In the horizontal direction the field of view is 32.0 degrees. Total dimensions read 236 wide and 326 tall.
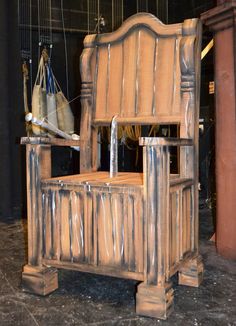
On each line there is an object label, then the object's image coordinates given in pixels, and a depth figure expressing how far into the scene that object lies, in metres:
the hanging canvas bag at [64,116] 3.70
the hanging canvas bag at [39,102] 3.55
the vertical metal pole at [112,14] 4.46
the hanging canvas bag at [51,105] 3.56
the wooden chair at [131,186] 1.30
